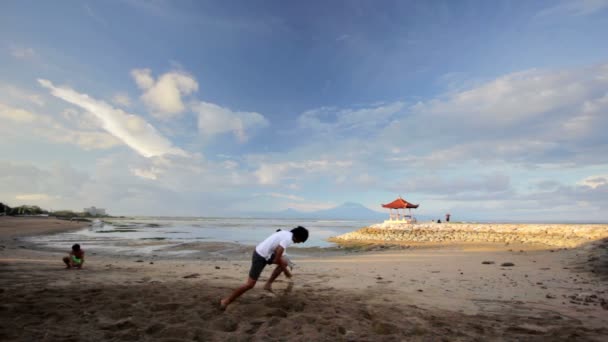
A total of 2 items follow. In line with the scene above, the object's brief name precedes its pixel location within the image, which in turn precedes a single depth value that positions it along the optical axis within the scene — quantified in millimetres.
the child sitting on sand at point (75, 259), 10062
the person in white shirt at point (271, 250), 5828
